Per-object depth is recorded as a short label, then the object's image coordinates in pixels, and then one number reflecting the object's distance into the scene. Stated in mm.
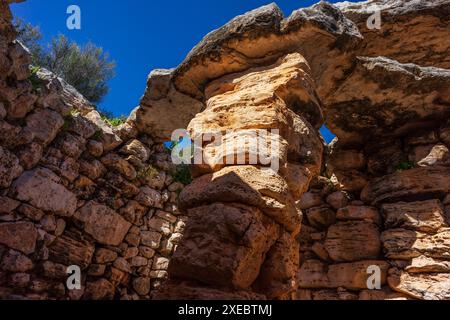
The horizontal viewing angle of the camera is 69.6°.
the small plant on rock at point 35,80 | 5820
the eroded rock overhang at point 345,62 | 4023
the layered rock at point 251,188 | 2592
